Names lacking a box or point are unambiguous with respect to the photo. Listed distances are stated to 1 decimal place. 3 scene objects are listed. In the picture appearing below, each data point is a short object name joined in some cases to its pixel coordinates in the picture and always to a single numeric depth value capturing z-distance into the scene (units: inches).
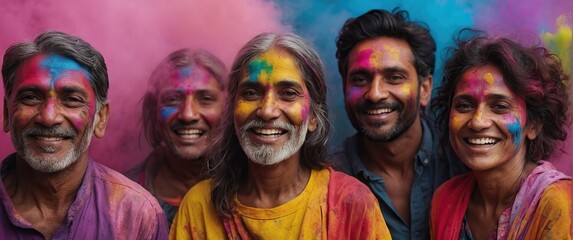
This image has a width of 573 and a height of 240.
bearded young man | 181.3
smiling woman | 158.7
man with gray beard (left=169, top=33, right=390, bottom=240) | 158.2
